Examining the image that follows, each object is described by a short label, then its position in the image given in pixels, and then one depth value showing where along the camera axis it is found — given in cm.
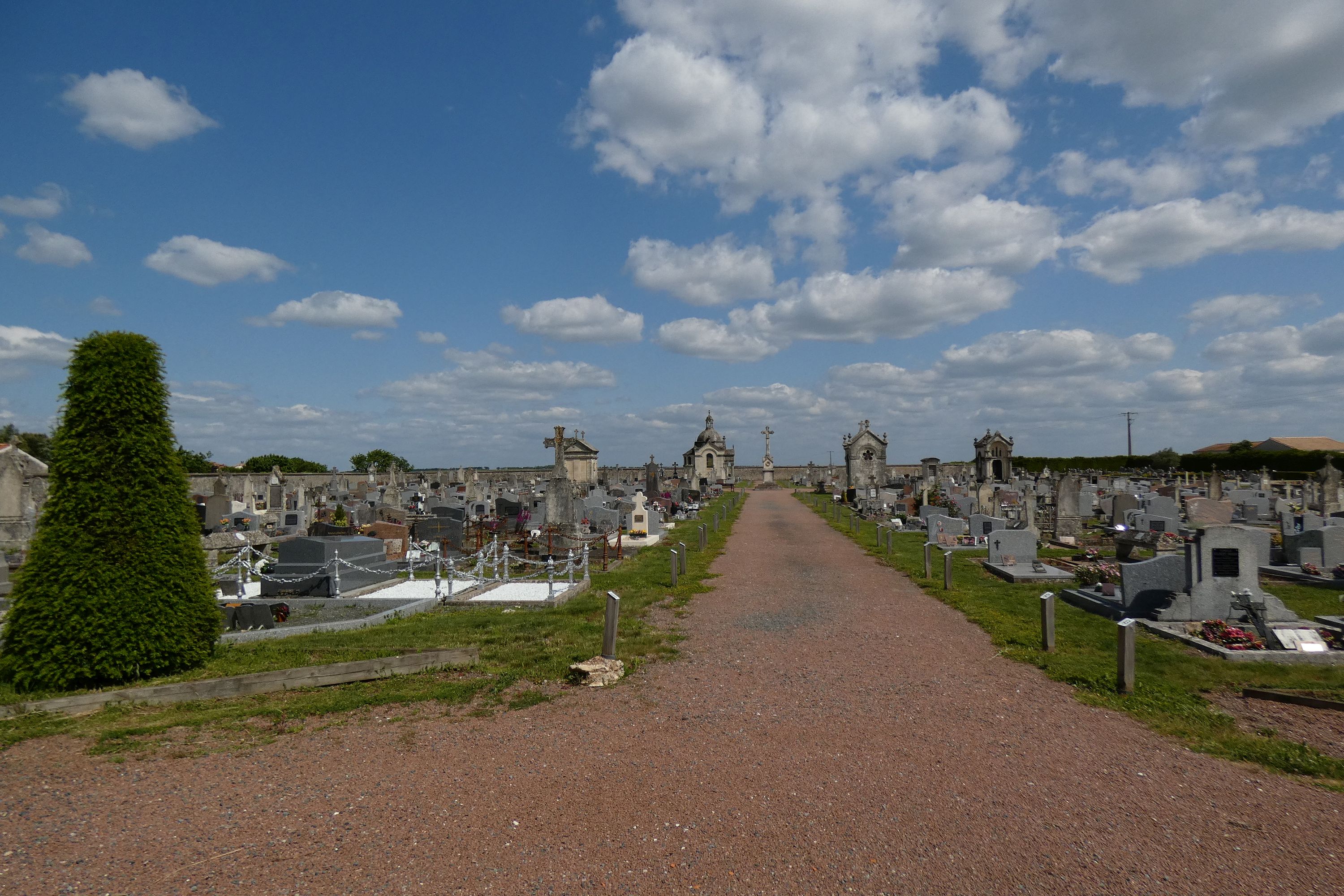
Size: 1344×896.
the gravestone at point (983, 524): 1908
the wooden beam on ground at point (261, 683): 639
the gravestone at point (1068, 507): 1994
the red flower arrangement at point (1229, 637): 841
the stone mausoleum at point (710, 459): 5791
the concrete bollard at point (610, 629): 805
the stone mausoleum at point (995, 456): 4438
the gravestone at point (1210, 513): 2202
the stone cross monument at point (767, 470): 6231
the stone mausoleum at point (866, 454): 4934
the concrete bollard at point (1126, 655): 700
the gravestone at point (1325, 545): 1354
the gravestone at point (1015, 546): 1524
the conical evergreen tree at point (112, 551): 689
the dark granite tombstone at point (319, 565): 1283
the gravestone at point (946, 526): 2019
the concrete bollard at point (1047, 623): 862
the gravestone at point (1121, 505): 2256
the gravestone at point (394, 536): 1711
